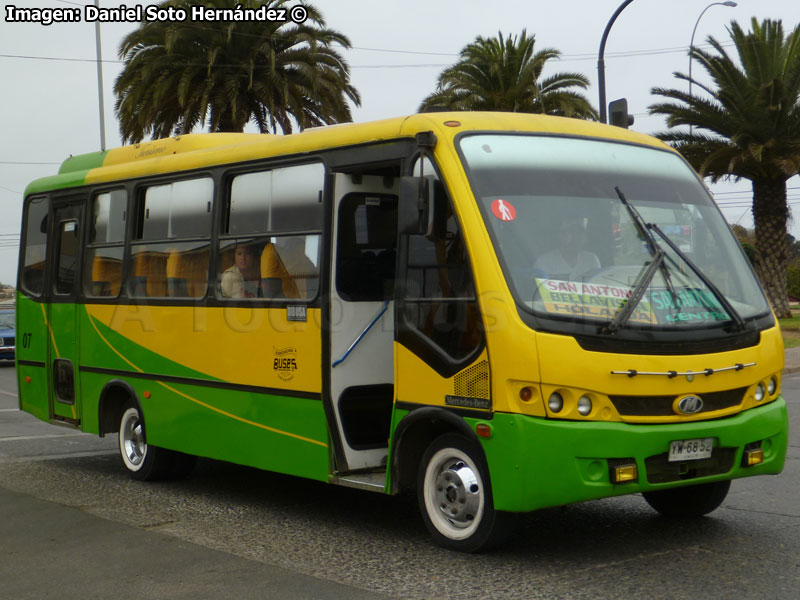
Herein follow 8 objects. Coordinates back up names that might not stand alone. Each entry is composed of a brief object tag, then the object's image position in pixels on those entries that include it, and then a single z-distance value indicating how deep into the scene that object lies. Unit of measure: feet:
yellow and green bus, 19.97
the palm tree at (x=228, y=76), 82.33
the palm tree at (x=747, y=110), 90.84
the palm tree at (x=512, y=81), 96.68
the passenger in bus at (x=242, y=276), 27.20
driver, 20.77
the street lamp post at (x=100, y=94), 118.39
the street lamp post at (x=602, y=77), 69.15
